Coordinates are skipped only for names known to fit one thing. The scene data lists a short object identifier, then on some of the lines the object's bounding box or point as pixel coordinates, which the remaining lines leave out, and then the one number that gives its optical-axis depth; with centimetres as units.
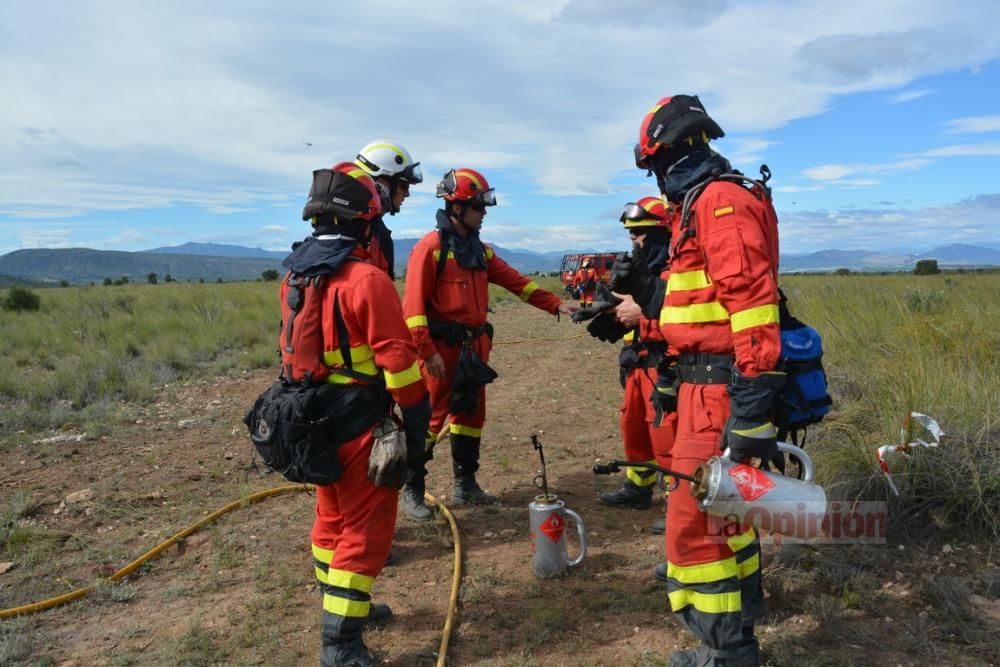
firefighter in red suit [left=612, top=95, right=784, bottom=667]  227
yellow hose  293
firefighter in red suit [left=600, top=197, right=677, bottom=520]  403
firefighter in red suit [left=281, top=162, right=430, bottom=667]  278
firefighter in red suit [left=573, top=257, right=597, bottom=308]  2492
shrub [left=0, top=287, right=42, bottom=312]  1622
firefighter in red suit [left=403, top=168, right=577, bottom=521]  438
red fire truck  2622
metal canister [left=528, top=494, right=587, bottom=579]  357
